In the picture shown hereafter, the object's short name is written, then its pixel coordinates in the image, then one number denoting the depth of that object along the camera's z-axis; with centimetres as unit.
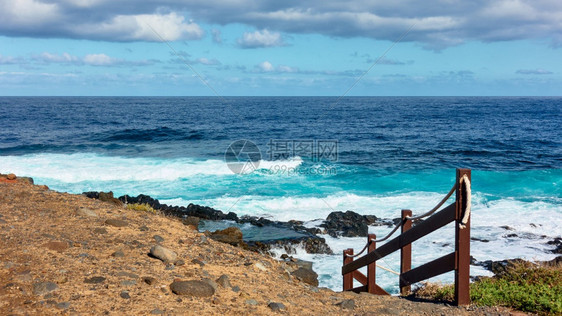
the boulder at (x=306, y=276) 876
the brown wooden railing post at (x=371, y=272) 731
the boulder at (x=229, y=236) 895
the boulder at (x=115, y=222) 731
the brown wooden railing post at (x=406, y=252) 643
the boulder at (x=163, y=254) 600
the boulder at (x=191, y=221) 1061
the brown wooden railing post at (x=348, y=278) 791
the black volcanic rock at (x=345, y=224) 1499
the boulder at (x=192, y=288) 504
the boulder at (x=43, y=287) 469
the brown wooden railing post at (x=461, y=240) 469
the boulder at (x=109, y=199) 1031
